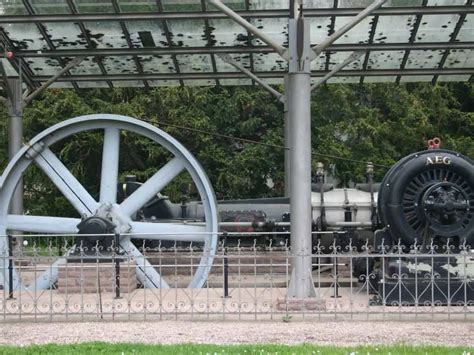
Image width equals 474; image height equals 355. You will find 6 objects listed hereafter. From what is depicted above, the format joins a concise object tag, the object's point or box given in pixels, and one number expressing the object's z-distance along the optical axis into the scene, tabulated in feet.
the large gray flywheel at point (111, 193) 38.29
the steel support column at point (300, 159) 31.50
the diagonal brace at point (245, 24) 31.68
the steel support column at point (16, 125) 49.55
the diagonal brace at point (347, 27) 31.94
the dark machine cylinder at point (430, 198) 33.96
